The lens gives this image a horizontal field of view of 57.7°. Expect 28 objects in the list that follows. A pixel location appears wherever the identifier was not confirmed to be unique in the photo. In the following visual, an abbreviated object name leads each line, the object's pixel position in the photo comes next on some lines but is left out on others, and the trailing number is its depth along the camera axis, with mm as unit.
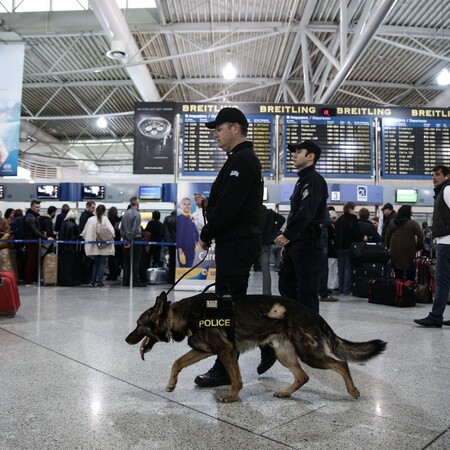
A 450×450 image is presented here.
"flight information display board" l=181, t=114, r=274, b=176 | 8070
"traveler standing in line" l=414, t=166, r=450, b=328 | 4375
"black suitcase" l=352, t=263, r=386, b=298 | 7594
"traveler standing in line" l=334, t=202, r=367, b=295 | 7773
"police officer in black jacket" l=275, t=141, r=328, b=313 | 3254
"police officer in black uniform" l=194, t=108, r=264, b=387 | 2443
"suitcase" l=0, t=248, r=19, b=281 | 8141
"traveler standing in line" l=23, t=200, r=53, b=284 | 8578
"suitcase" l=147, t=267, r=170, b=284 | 9234
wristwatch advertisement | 8055
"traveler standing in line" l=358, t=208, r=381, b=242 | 7916
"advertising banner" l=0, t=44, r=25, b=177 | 8586
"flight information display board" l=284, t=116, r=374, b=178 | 8195
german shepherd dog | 2277
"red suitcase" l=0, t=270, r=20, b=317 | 4672
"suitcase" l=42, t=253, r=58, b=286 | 8492
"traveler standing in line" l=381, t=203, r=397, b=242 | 8258
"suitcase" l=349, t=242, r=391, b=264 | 7570
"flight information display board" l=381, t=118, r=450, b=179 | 8188
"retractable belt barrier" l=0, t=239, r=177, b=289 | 8258
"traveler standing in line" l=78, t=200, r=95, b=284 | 9164
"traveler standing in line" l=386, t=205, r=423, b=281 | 7156
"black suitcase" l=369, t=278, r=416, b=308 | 6406
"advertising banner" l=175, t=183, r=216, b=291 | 7418
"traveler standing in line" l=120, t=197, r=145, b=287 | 8570
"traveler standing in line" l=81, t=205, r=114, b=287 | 8469
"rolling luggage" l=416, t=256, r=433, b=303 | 6914
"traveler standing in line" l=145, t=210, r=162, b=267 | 9773
